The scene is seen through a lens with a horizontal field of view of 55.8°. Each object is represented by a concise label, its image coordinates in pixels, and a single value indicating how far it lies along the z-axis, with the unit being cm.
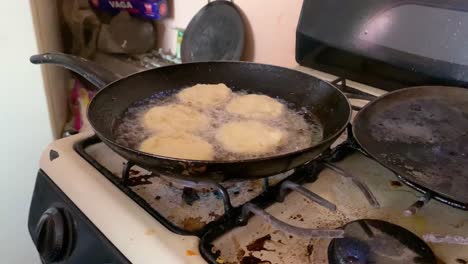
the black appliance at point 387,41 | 71
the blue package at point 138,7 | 125
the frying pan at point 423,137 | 51
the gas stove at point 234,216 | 48
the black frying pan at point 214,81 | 46
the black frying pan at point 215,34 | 106
